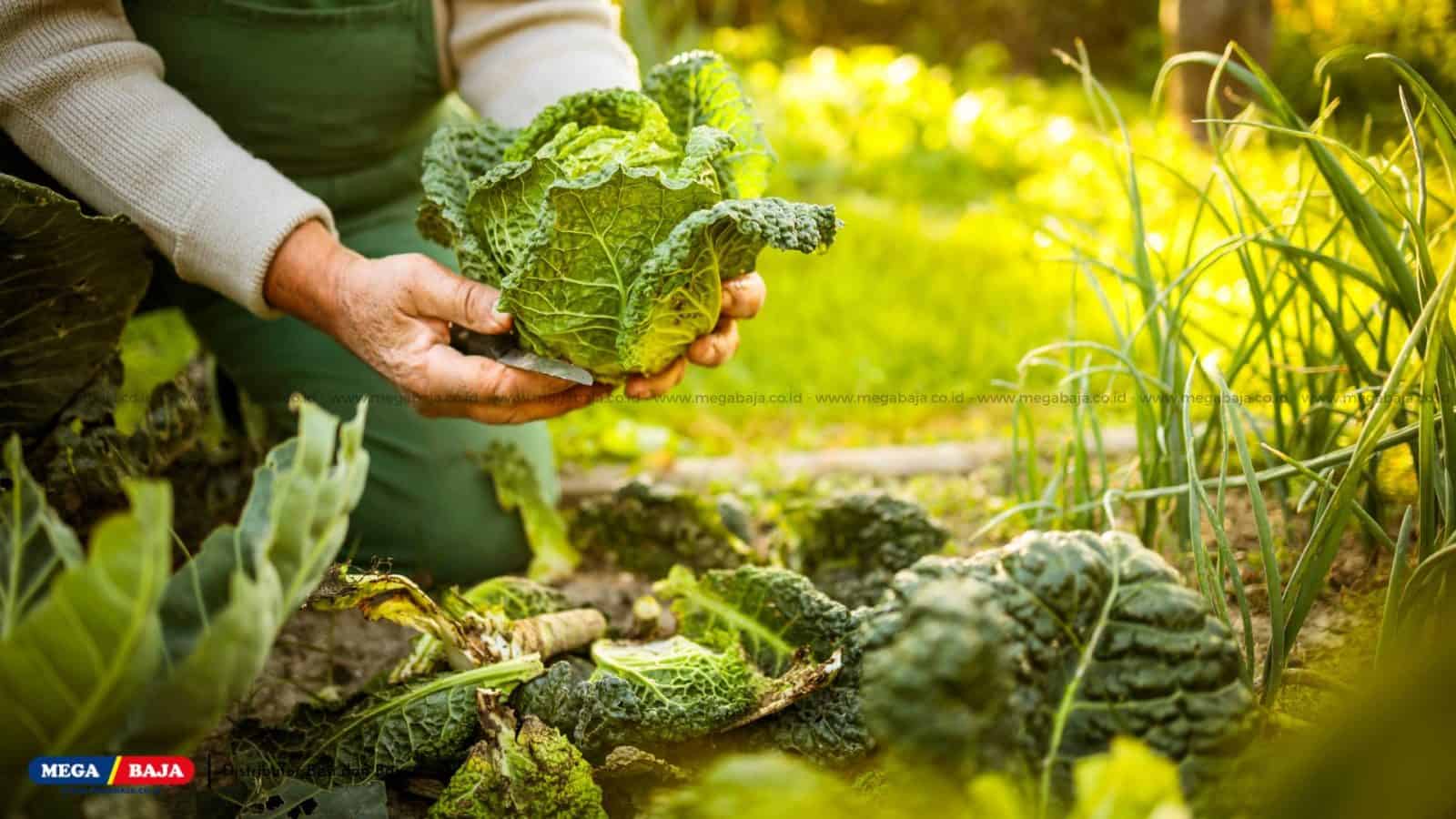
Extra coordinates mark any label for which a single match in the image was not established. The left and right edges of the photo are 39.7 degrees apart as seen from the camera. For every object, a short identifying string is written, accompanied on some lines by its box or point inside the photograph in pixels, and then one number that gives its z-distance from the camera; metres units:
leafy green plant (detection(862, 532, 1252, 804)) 0.96
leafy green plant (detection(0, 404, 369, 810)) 0.84
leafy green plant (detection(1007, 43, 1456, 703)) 1.08
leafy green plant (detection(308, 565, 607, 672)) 1.09
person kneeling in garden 1.26
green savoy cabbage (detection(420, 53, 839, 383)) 1.17
